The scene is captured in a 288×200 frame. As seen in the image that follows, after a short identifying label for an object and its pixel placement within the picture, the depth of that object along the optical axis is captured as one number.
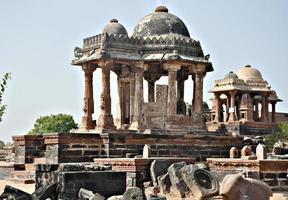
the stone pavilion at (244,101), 40.69
